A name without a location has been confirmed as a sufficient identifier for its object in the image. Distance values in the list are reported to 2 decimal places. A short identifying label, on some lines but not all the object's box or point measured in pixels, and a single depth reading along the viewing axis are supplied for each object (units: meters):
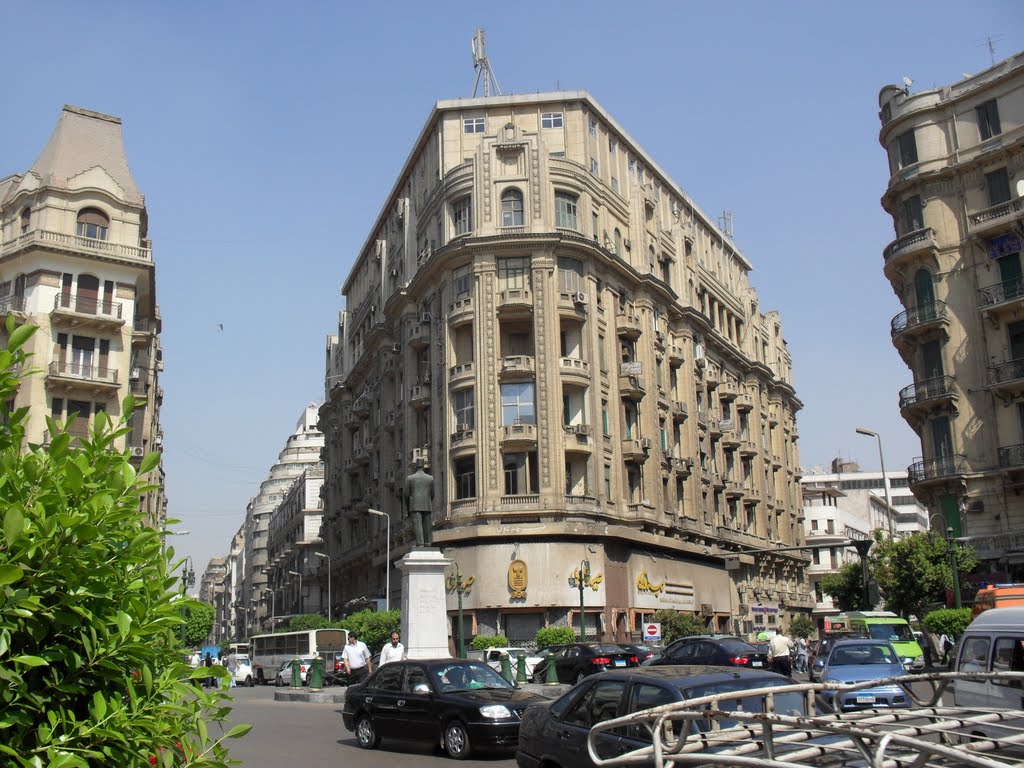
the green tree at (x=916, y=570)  39.56
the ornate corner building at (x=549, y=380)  45.59
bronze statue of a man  25.80
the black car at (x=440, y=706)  13.94
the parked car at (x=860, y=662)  18.55
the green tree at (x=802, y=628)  64.75
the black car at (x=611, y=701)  8.89
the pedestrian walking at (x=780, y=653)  25.69
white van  11.44
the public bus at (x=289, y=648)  48.09
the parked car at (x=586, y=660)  26.61
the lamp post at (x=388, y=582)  53.19
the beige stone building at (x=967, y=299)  40.25
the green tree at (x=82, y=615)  4.07
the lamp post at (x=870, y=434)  43.09
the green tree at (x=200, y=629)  69.00
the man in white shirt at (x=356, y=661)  23.00
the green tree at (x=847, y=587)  58.66
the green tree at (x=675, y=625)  45.59
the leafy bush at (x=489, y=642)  41.50
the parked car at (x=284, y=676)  47.47
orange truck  24.47
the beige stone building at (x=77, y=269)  45.94
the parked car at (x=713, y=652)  23.08
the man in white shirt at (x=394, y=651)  20.92
